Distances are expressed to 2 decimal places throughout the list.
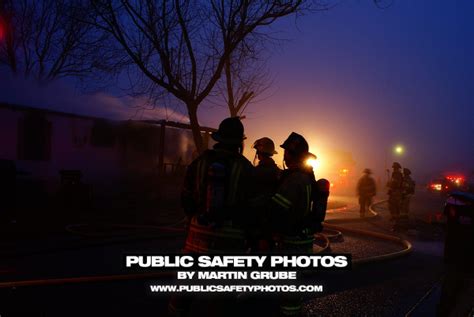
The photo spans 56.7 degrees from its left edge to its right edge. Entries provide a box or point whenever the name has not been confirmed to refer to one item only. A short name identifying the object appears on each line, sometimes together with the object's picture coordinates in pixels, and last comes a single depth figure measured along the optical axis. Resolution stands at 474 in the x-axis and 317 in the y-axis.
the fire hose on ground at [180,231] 5.20
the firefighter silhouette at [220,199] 3.47
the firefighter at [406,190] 13.76
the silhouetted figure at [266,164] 5.69
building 15.09
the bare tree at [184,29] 12.12
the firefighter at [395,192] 13.70
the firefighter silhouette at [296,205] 3.82
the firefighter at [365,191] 15.04
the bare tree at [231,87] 16.48
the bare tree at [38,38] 22.70
